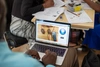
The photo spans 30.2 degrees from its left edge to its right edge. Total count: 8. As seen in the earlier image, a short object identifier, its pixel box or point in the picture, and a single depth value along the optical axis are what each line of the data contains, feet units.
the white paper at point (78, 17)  6.09
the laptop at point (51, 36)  5.66
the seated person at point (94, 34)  6.89
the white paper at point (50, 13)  6.22
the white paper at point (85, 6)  6.98
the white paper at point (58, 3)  7.15
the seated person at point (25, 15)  6.59
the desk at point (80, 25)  5.88
